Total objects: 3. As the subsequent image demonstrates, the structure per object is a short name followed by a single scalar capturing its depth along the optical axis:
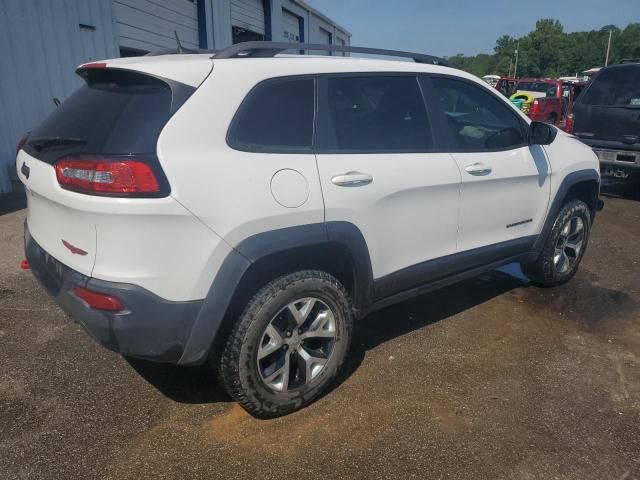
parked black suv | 7.37
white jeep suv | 2.19
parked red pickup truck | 16.11
